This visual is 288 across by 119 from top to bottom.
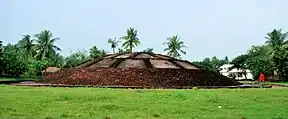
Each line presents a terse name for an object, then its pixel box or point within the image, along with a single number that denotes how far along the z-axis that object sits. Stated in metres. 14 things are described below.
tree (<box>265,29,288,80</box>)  70.81
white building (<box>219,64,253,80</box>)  92.91
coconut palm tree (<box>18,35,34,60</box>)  85.12
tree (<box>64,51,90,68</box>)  109.00
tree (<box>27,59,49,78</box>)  78.90
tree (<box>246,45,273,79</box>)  74.06
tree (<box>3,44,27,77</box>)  75.99
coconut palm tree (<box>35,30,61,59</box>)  79.94
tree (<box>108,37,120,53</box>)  90.68
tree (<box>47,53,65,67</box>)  92.05
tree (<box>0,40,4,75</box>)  74.44
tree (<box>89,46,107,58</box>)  94.45
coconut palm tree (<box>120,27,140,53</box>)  75.19
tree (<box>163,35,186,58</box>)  80.56
